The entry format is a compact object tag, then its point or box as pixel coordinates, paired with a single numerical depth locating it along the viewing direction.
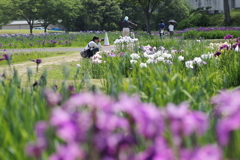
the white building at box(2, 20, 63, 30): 108.62
